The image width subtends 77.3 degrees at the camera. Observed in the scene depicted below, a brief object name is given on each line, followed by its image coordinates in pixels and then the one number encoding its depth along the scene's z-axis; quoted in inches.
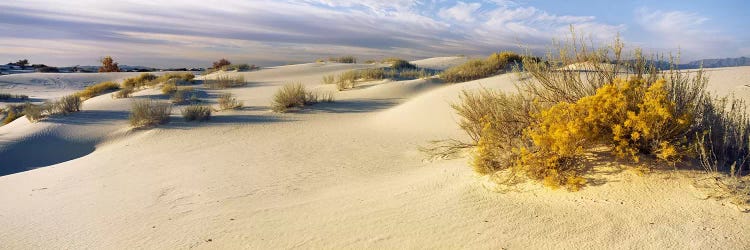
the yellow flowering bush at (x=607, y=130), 146.6
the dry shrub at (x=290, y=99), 472.7
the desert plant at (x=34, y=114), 450.0
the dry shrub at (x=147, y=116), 414.3
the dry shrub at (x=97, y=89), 703.7
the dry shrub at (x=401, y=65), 1017.7
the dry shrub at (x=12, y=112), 572.5
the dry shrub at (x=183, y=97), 549.6
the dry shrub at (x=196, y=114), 426.9
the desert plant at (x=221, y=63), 1288.1
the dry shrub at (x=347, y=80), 632.4
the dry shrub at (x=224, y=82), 727.7
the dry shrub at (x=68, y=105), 471.5
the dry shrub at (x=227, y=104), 490.3
